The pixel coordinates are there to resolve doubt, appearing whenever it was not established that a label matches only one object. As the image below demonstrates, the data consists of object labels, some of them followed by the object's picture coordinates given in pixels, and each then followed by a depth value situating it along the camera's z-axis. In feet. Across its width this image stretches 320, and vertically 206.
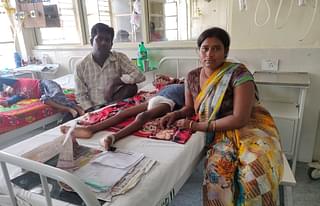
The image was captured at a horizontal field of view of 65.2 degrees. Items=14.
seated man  7.17
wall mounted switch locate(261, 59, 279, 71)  6.89
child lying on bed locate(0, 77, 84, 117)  7.76
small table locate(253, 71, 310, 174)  5.92
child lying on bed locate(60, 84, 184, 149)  4.54
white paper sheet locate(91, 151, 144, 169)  3.53
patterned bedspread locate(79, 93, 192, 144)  4.41
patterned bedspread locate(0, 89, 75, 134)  6.82
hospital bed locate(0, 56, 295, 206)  2.56
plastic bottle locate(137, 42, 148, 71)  8.50
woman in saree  3.86
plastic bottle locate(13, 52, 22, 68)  11.25
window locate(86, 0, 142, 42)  9.20
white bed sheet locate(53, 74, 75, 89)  9.49
